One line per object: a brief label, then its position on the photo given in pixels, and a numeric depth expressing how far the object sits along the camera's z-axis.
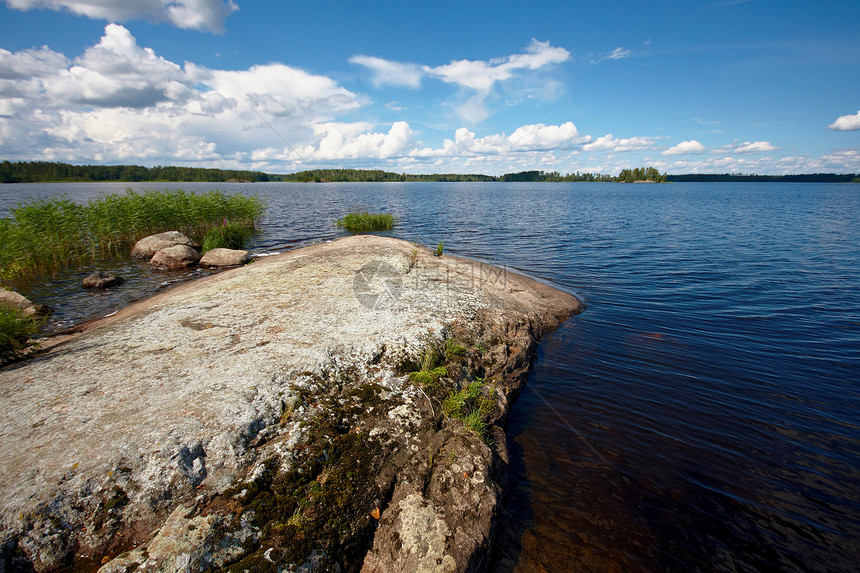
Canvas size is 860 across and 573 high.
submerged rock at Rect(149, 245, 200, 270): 20.70
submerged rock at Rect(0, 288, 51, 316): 12.02
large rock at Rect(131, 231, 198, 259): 22.41
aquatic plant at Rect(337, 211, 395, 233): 36.56
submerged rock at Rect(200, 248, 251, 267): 21.00
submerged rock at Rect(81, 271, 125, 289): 16.64
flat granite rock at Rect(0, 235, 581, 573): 4.08
